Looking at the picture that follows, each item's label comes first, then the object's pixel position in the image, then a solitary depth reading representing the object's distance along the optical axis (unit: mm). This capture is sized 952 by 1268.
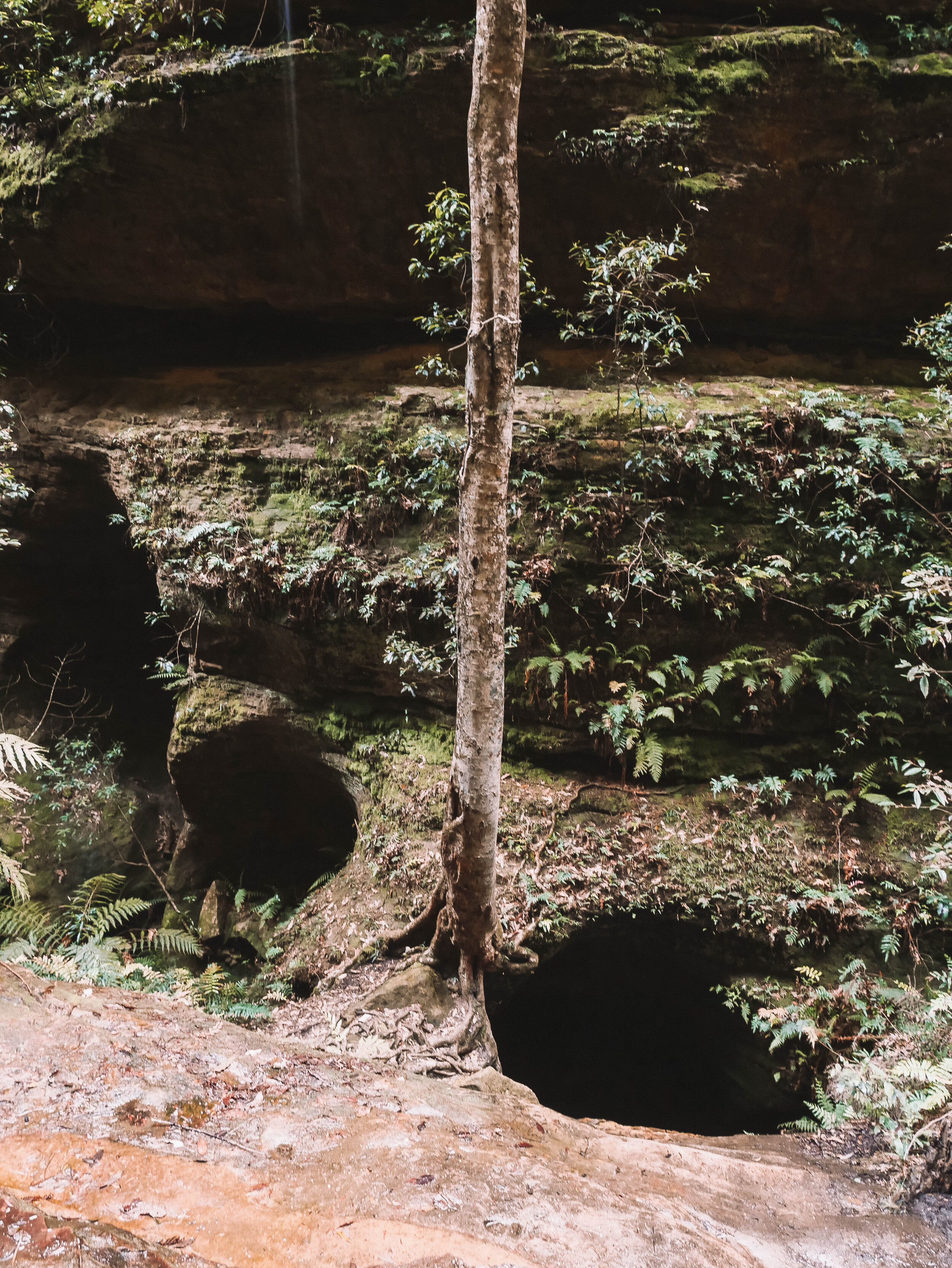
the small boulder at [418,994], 4934
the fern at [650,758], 6496
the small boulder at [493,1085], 4355
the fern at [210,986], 5988
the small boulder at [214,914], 8742
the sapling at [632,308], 6863
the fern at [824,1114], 4633
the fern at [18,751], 3891
